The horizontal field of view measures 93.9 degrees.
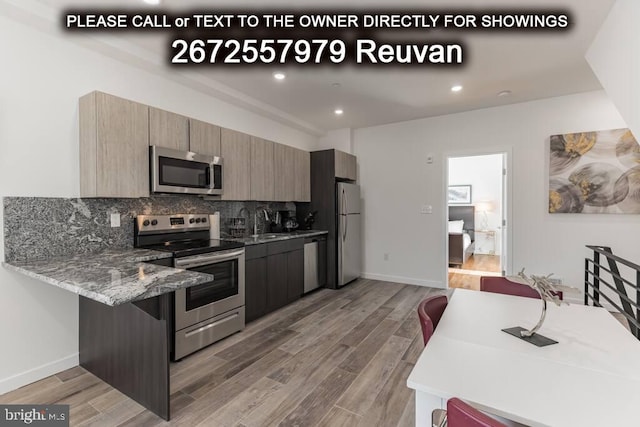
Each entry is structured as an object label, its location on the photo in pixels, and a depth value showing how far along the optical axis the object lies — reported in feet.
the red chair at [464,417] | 2.31
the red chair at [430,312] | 4.66
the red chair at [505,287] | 7.00
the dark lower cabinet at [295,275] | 12.56
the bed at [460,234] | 20.04
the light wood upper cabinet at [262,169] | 12.23
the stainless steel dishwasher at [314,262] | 13.91
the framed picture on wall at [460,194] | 25.89
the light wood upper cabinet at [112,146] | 7.57
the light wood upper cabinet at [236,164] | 10.96
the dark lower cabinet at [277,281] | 11.51
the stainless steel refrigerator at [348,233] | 15.29
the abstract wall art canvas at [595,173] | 11.57
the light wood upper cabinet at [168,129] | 8.71
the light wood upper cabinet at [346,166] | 15.52
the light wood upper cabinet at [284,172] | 13.47
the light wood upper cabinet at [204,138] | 9.80
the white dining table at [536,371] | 2.86
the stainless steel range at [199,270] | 8.23
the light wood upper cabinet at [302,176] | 14.83
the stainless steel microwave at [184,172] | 8.66
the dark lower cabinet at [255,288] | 10.52
